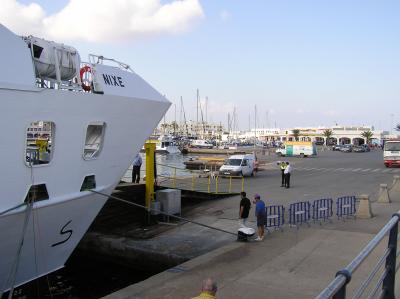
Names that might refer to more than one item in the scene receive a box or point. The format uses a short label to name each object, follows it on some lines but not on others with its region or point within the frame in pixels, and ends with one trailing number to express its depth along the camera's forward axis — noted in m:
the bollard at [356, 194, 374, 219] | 14.62
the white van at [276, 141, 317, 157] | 62.34
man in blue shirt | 11.48
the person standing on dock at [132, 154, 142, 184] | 21.16
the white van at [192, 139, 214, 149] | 95.38
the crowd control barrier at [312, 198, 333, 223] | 14.04
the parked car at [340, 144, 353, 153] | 81.62
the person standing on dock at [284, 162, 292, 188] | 23.61
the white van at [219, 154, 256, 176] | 30.17
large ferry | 7.63
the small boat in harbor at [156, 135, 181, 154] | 81.69
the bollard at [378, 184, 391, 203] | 17.91
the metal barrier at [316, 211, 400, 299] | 2.69
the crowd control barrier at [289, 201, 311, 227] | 13.34
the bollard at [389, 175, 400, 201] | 20.66
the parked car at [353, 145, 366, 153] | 80.75
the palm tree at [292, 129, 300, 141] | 134.38
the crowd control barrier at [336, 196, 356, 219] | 14.66
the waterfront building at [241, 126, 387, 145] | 135.50
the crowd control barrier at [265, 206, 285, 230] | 12.80
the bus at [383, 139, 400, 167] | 40.62
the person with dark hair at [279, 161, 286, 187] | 24.58
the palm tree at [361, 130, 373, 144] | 127.16
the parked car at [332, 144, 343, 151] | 86.66
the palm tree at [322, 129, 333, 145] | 131.00
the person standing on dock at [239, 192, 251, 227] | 12.84
